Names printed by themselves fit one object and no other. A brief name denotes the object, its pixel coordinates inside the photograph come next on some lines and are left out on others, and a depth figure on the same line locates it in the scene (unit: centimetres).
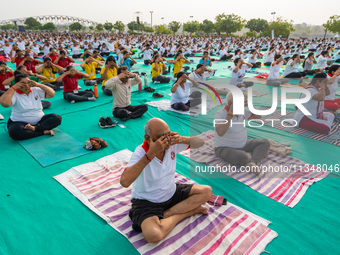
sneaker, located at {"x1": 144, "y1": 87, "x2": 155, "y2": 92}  802
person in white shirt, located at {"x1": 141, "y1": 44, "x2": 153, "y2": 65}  1300
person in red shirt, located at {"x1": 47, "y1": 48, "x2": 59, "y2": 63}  940
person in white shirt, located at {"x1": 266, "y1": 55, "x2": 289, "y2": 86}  859
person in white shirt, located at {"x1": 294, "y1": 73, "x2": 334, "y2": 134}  476
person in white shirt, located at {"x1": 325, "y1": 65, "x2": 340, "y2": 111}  551
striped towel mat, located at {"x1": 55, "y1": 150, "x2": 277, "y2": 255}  224
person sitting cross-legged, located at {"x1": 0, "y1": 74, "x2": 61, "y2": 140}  418
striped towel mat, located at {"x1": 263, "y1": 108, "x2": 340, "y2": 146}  454
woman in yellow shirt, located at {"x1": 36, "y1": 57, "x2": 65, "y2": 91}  722
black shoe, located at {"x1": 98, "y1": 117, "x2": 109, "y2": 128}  508
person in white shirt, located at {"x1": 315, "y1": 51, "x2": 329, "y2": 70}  1049
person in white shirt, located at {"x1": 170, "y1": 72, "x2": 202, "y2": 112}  605
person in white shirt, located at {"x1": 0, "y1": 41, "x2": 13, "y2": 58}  1554
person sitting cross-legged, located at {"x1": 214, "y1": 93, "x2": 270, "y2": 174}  354
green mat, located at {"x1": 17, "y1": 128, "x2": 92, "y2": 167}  377
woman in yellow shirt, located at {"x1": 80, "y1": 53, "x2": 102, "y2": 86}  846
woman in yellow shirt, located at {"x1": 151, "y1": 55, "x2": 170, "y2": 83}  909
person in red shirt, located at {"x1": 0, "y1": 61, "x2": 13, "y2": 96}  614
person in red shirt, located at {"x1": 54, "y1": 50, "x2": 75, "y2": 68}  869
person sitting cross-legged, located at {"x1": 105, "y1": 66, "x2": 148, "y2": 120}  541
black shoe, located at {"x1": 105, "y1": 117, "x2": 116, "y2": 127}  514
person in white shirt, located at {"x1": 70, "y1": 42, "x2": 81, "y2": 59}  1513
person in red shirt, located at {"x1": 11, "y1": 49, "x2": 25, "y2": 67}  895
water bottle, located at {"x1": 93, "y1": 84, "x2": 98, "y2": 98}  714
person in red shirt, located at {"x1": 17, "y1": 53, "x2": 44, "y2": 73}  823
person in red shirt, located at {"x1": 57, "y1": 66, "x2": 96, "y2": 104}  654
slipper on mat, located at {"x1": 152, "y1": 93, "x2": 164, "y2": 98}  744
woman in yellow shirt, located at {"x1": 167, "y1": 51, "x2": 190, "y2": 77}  911
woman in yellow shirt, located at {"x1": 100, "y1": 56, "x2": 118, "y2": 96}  670
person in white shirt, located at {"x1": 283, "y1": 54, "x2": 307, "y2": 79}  956
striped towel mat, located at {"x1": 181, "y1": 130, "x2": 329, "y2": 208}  307
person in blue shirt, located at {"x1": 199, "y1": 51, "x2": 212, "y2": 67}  977
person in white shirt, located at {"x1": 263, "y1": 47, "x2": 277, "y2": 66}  1314
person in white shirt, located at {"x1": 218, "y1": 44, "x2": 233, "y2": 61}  1523
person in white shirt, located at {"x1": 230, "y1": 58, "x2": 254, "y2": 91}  798
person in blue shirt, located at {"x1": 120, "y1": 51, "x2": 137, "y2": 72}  917
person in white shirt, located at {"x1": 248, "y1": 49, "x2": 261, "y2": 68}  1228
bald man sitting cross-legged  214
